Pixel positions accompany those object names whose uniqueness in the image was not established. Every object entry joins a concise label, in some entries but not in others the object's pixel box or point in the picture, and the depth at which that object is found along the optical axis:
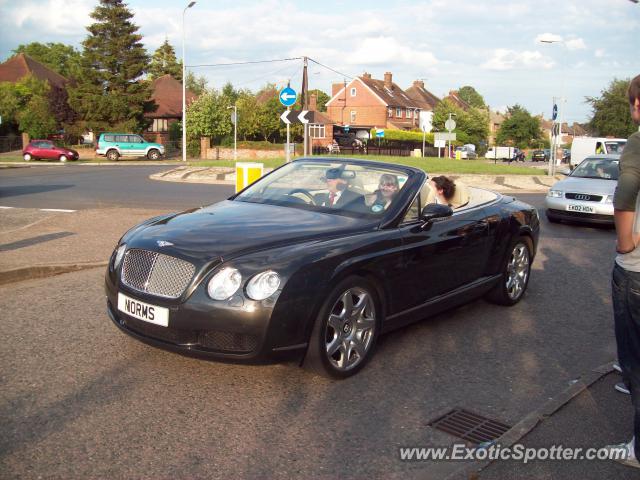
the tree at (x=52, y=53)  97.19
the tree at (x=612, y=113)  53.56
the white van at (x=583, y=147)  29.91
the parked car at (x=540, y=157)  74.55
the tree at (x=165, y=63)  95.00
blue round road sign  19.67
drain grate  3.71
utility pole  30.71
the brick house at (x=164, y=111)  60.65
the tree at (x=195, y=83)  101.62
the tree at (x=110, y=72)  53.31
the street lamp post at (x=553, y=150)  29.93
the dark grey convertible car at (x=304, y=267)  4.04
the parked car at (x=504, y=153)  65.94
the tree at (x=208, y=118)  54.12
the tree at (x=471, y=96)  163.38
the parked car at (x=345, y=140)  62.44
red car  43.41
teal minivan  44.72
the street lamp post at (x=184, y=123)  45.64
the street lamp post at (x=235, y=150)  44.53
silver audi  12.65
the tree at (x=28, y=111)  53.62
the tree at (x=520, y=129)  95.69
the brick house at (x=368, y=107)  88.19
